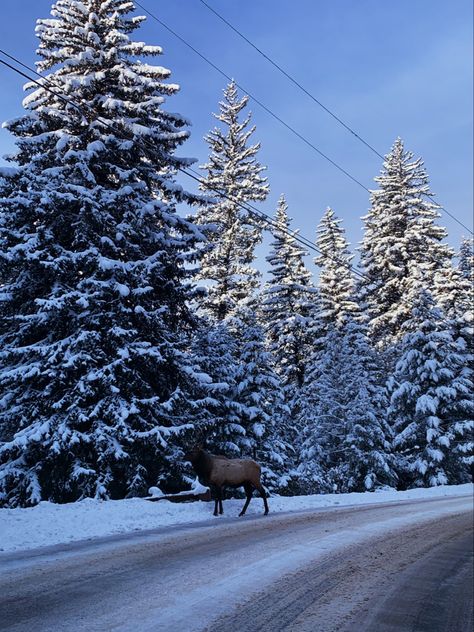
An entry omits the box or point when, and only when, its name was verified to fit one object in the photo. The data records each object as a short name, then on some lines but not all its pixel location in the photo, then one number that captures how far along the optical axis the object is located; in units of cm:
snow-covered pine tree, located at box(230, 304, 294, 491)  1698
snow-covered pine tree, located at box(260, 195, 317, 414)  3322
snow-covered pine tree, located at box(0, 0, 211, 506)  1137
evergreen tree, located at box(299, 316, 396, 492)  2181
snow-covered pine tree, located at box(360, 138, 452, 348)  3425
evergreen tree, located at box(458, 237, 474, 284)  3928
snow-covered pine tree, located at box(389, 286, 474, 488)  2422
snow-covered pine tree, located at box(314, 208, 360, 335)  3394
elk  1014
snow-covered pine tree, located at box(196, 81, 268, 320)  2727
